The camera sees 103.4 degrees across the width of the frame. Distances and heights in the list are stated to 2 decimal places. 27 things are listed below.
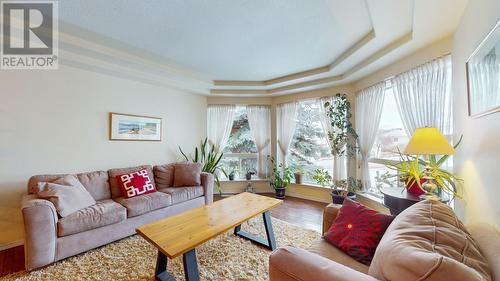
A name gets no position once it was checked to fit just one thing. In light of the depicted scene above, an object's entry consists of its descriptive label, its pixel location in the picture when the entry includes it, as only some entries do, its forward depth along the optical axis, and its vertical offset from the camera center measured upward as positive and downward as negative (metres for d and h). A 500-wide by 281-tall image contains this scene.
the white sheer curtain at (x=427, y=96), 2.19 +0.54
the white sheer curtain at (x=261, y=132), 4.64 +0.27
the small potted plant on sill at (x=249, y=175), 4.54 -0.72
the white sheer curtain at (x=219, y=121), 4.59 +0.53
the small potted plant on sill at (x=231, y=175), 4.52 -0.72
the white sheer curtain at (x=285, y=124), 4.39 +0.43
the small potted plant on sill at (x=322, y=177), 3.82 -0.68
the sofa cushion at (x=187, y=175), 3.35 -0.53
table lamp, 1.66 -0.05
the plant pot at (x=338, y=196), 3.33 -0.93
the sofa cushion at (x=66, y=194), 2.02 -0.53
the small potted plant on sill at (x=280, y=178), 4.27 -0.77
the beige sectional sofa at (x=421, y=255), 0.67 -0.46
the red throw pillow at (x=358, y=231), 1.27 -0.61
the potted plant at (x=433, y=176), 1.79 -0.35
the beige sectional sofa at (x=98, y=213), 1.81 -0.79
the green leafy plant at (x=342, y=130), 3.50 +0.23
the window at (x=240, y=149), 4.70 -0.13
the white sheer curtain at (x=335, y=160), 3.72 -0.33
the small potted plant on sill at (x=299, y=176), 4.29 -0.72
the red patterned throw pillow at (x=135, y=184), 2.77 -0.57
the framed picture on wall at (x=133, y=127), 3.17 +0.30
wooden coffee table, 1.51 -0.74
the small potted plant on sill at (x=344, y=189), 3.36 -0.81
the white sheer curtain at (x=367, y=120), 3.06 +0.37
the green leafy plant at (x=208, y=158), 4.09 -0.30
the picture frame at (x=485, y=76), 1.17 +0.44
